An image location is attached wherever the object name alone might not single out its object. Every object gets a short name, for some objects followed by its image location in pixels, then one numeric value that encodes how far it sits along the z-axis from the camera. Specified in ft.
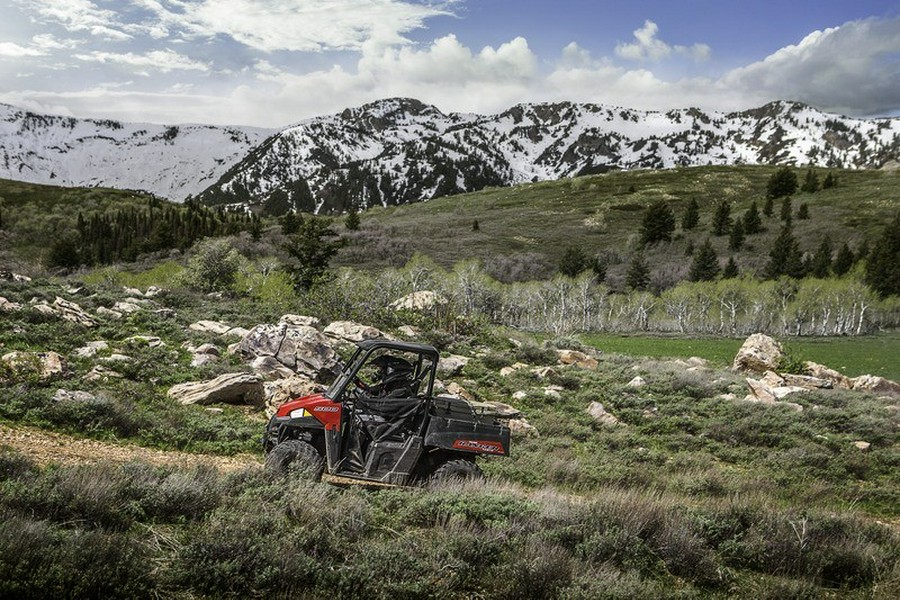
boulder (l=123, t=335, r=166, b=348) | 57.62
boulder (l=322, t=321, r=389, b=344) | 74.79
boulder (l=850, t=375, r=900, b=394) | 82.48
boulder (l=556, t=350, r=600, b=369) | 86.48
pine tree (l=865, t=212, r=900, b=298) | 236.02
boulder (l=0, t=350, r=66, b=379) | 39.60
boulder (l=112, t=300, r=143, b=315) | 71.72
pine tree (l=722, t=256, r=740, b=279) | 268.82
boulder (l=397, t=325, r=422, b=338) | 85.92
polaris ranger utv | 27.07
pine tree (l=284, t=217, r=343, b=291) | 158.40
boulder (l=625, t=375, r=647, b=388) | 69.05
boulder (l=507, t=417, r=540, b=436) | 48.63
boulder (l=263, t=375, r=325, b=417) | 43.68
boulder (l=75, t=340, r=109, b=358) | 50.72
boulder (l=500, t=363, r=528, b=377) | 70.80
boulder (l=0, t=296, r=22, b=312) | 57.31
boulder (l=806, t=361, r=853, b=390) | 87.42
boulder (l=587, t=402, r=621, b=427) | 55.21
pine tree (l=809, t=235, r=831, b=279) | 261.24
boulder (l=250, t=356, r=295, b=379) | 54.13
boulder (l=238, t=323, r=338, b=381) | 57.82
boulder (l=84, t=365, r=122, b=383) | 44.21
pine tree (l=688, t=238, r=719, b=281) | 278.46
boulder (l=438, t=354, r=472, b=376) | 66.39
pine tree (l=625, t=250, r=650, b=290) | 279.49
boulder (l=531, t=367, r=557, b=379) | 70.85
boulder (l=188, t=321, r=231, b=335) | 69.48
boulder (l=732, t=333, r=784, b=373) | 95.86
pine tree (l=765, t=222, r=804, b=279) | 268.00
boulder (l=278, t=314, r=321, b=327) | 78.23
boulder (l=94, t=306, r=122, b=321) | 67.87
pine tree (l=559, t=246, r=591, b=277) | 295.95
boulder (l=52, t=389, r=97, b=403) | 35.42
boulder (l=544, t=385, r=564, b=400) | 61.68
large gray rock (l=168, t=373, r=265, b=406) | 45.03
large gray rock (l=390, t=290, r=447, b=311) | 104.68
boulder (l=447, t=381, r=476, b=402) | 58.18
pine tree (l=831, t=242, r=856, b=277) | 261.44
